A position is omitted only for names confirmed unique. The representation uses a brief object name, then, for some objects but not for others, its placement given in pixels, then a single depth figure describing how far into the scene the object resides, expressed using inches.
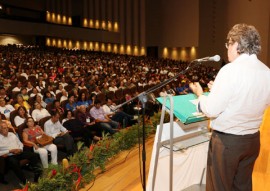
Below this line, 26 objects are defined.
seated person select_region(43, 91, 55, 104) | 324.7
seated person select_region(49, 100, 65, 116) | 269.5
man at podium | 73.0
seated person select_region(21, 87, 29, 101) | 321.4
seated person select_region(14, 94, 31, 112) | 279.0
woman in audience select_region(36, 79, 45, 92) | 378.6
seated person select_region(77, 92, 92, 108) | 324.8
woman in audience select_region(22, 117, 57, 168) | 196.5
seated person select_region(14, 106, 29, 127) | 242.4
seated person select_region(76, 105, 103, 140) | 257.6
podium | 90.7
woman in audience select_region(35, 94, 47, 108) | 285.4
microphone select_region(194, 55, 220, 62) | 82.4
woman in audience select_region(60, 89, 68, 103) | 329.0
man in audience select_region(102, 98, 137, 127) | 305.2
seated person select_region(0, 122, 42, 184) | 181.2
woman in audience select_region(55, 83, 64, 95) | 360.5
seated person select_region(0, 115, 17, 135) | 212.4
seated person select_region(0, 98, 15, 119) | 263.9
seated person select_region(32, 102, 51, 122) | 261.5
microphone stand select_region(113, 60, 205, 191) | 88.7
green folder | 89.4
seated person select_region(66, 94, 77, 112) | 298.5
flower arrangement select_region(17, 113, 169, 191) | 127.3
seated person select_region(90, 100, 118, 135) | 282.7
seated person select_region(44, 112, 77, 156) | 221.0
